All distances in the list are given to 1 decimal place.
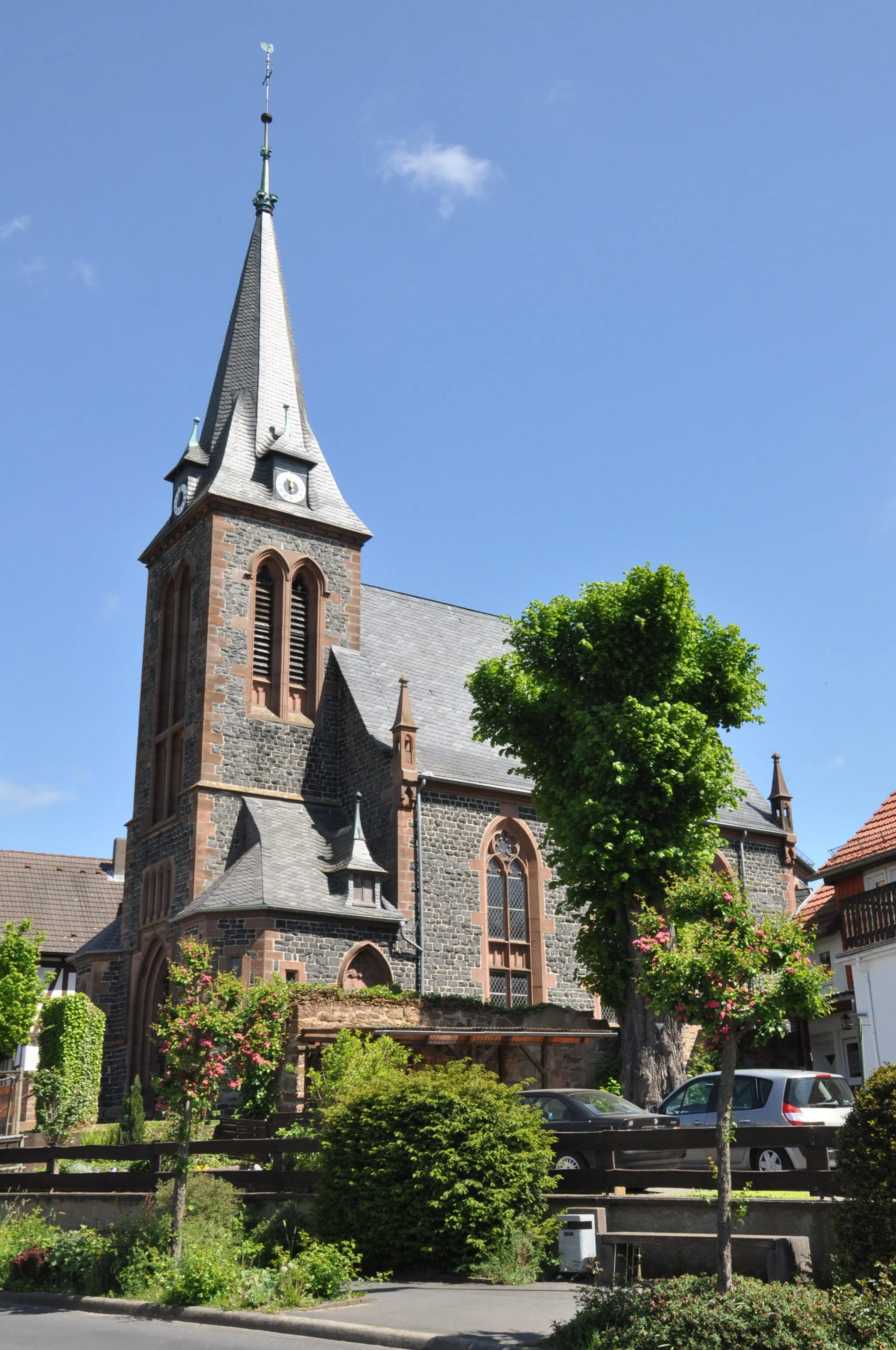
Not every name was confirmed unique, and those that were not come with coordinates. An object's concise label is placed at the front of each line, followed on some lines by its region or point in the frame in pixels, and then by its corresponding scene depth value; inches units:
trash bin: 460.1
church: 1168.2
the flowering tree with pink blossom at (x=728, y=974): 403.9
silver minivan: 637.9
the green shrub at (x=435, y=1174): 493.4
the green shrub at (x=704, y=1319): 320.8
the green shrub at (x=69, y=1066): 1143.6
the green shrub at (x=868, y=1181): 353.4
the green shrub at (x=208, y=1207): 534.9
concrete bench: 382.6
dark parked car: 643.5
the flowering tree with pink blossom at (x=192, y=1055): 553.9
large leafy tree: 920.9
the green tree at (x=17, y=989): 1369.3
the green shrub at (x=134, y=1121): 997.2
